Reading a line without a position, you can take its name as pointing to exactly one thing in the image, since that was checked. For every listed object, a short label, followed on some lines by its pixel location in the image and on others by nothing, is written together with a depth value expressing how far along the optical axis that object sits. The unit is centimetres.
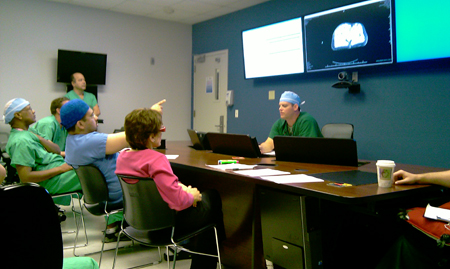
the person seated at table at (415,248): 157
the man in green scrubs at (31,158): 295
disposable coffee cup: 167
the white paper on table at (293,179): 177
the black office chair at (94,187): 245
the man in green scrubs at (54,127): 369
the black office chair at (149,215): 185
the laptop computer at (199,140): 332
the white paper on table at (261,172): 198
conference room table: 158
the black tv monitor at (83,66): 598
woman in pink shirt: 187
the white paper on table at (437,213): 159
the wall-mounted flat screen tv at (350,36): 393
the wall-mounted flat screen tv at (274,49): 493
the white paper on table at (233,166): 220
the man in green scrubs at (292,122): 339
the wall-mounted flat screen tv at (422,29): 359
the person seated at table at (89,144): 246
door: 664
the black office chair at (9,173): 362
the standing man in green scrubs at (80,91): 593
